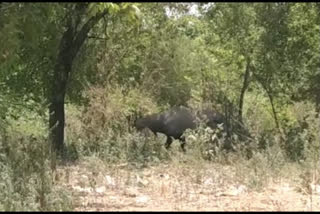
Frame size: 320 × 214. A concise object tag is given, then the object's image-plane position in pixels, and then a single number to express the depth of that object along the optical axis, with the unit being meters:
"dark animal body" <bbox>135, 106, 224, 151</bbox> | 25.52
